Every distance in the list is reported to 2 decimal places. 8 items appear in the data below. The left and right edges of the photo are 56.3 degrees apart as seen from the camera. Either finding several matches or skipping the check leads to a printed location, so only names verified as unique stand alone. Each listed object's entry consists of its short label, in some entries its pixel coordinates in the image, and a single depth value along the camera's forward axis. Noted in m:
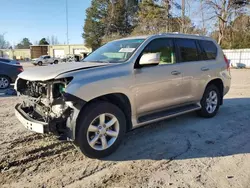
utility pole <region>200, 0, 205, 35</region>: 29.62
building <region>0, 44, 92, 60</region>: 57.69
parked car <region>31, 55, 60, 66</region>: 37.16
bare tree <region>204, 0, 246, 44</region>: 28.29
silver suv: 3.34
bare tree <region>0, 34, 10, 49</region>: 90.23
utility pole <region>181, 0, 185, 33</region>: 29.96
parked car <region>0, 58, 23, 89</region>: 10.49
